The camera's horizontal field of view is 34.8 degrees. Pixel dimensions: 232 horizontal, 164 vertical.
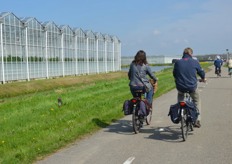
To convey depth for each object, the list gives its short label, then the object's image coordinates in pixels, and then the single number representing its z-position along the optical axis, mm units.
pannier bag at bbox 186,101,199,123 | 8102
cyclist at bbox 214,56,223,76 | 32312
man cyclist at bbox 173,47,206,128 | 8344
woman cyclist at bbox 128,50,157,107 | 8977
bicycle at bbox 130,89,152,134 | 8742
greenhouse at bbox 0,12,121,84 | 29000
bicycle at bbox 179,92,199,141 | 7977
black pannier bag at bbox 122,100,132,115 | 8883
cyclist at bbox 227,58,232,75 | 31256
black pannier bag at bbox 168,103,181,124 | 8078
